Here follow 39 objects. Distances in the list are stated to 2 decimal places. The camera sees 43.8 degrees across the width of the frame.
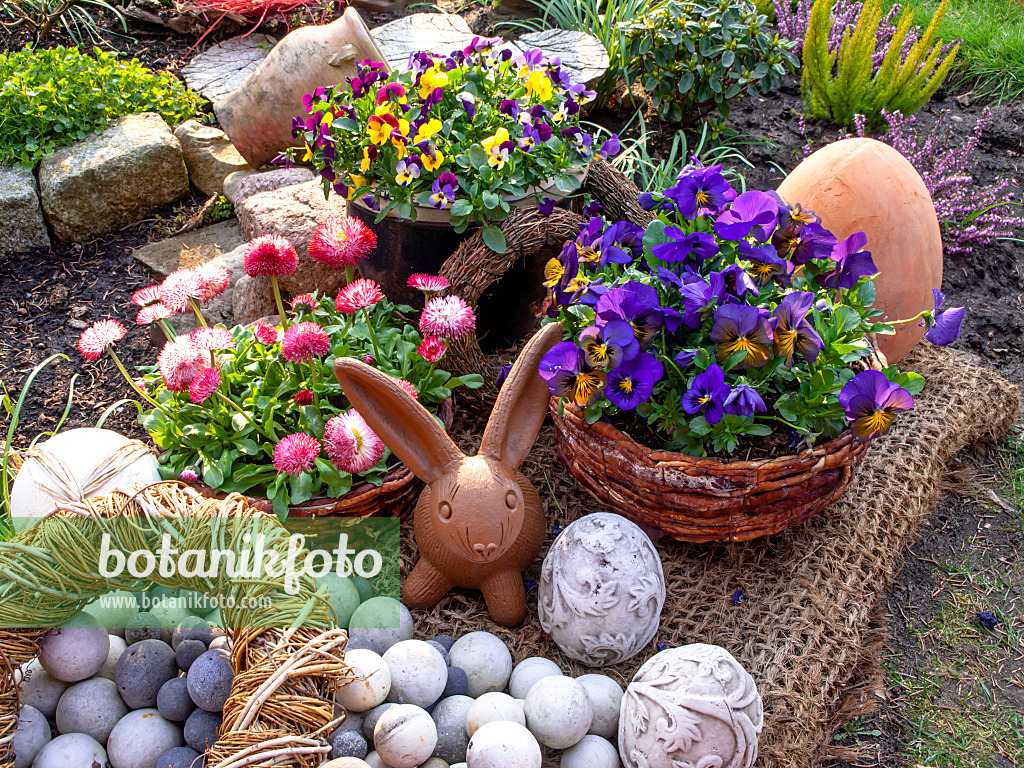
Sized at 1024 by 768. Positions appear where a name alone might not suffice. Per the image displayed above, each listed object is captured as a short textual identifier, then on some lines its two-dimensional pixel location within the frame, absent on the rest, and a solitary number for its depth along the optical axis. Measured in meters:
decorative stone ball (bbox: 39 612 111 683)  0.79
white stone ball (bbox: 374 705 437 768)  0.78
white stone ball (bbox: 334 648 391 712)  0.81
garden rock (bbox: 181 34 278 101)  1.68
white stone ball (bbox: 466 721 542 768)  0.77
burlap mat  0.90
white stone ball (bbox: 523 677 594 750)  0.81
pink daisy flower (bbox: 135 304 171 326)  0.90
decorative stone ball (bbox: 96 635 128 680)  0.83
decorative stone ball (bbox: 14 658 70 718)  0.81
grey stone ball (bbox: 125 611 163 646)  0.84
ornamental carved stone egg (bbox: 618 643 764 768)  0.79
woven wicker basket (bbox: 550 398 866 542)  0.87
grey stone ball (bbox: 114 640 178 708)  0.80
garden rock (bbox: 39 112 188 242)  1.42
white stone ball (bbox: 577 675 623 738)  0.85
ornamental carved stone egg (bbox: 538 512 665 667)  0.87
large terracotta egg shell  1.10
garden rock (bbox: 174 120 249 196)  1.53
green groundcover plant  1.44
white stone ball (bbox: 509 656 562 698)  0.86
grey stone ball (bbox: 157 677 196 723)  0.79
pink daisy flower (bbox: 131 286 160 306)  0.92
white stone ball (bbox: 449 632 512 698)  0.87
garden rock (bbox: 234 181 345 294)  1.20
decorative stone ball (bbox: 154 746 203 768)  0.77
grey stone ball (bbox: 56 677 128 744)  0.79
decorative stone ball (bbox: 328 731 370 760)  0.79
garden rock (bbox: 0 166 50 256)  1.39
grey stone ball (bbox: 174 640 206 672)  0.81
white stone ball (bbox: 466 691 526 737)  0.81
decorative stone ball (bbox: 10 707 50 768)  0.78
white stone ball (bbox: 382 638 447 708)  0.83
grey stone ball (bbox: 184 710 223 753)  0.78
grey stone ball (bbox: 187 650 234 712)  0.78
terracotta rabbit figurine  0.85
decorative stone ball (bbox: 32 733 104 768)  0.77
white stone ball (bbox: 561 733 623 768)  0.82
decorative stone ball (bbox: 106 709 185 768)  0.78
